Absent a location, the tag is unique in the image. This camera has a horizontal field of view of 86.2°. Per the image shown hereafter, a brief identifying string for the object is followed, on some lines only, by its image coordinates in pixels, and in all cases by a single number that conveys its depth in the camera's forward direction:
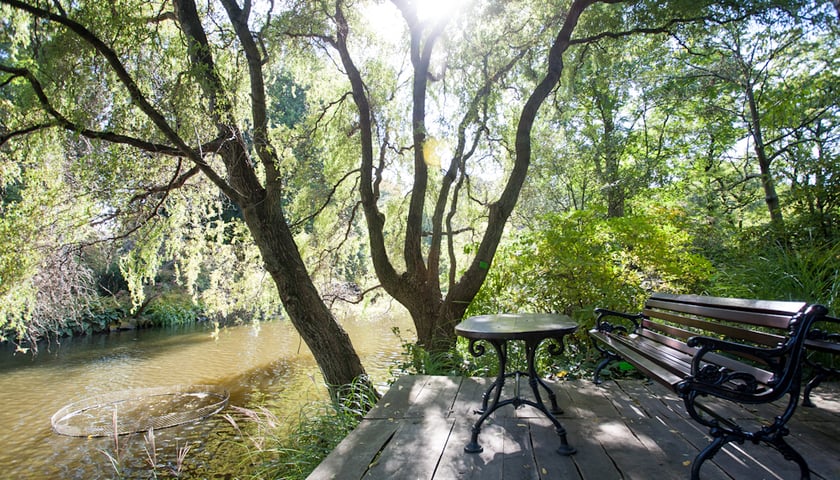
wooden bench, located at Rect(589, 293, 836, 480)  1.69
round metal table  2.29
